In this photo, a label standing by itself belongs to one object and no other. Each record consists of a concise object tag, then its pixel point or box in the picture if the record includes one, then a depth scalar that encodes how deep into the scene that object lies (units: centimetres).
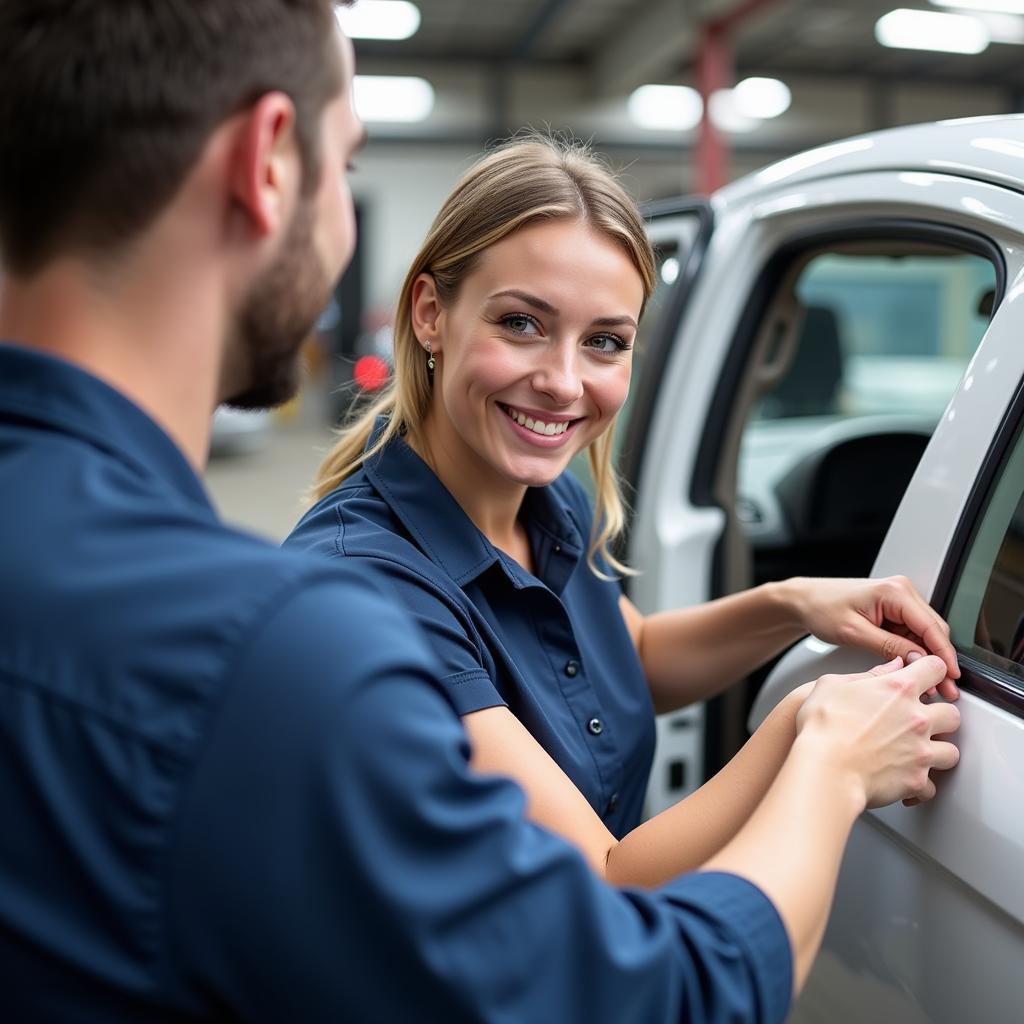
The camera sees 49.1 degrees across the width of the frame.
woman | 133
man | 72
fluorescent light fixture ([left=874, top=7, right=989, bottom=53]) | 1152
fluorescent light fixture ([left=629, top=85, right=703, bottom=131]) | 1444
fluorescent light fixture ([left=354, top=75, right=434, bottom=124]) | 1380
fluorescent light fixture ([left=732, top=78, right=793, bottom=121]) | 1431
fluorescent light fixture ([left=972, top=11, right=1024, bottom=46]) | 1088
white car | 122
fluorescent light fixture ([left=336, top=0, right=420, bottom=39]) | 1135
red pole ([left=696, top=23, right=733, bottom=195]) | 1057
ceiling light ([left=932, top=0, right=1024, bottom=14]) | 1017
